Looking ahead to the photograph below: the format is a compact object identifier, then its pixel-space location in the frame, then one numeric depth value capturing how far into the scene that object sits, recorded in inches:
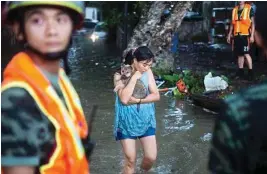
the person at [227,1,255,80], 442.0
